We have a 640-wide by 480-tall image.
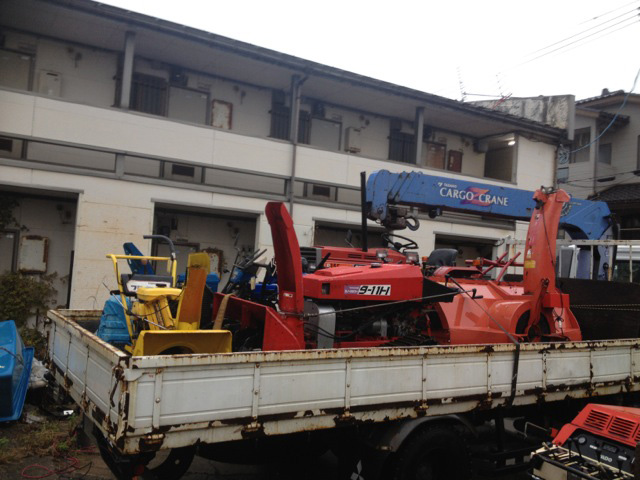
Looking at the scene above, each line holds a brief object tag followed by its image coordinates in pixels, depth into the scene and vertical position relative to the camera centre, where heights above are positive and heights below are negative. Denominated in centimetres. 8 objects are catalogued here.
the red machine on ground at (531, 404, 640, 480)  408 -151
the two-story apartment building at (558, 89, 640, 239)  2184 +537
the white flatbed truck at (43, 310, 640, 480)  334 -114
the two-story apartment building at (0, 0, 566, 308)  1077 +237
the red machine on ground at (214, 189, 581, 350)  493 -57
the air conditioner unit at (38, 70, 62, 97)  1191 +339
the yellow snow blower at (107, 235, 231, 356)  447 -80
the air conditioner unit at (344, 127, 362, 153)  1595 +349
